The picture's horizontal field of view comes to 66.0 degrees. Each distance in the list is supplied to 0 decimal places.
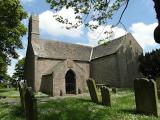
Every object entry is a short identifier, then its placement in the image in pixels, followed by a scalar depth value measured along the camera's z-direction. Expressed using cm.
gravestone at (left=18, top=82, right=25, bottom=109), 714
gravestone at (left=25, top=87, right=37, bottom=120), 384
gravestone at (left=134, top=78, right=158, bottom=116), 598
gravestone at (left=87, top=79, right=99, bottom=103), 852
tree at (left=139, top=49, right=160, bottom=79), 1834
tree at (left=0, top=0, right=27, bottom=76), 1554
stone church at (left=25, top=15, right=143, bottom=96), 1806
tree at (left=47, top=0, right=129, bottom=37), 683
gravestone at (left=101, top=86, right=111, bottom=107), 759
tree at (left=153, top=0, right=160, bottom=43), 260
